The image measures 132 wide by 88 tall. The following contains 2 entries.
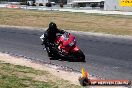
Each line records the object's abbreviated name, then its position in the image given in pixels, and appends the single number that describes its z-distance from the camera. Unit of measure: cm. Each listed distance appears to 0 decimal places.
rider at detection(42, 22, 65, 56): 1524
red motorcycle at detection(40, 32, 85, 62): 1461
